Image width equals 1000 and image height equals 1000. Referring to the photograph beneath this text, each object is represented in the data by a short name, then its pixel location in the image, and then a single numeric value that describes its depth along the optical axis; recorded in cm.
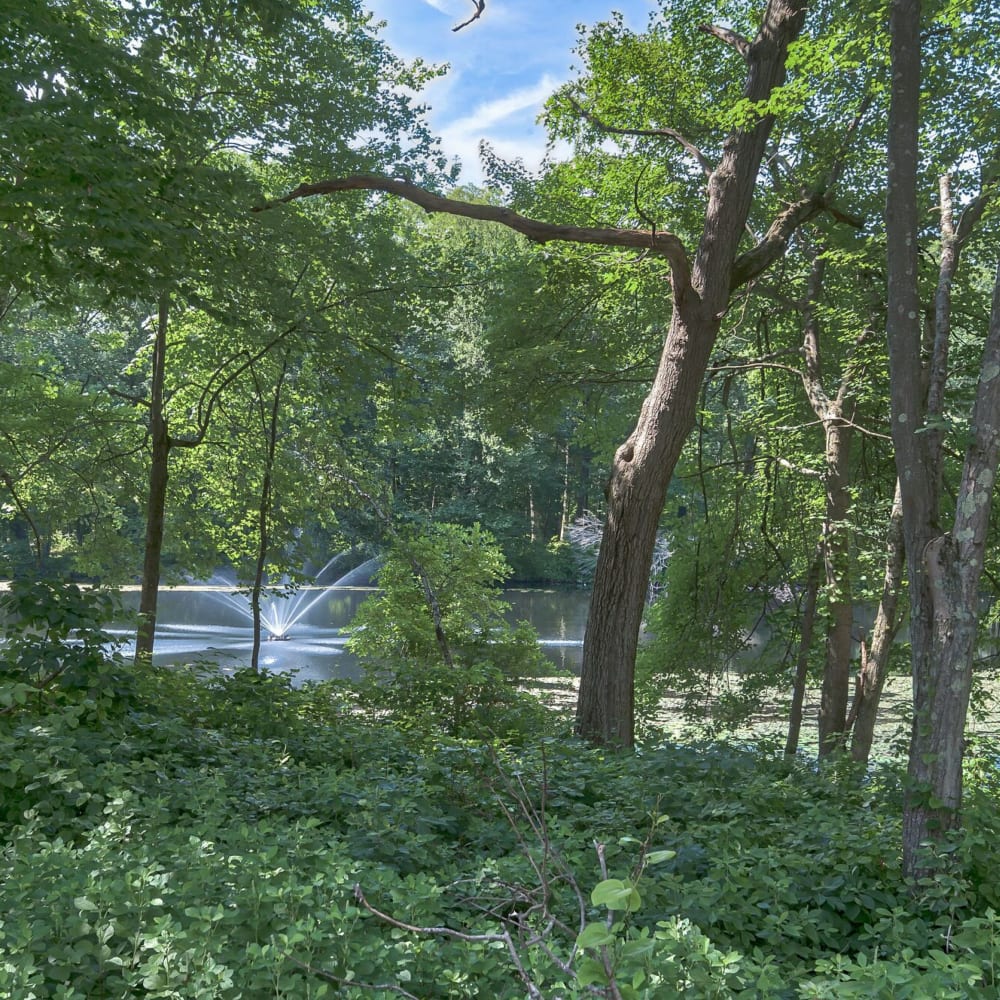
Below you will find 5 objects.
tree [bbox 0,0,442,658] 528
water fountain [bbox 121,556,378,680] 1950
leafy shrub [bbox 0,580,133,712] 469
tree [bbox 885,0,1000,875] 354
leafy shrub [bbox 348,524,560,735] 1243
